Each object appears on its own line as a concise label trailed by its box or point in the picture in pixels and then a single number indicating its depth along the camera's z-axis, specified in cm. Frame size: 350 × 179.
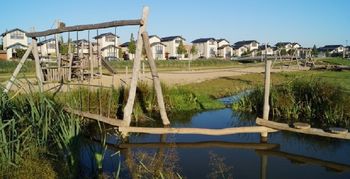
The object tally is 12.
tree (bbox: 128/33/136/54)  6284
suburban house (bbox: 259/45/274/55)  8666
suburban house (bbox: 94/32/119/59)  7288
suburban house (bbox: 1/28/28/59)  6122
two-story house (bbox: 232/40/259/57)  9974
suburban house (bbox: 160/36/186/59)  8725
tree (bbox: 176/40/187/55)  7588
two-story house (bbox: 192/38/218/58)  9306
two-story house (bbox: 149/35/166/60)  7919
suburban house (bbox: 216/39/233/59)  9554
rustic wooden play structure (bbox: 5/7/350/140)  909
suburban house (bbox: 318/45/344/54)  11634
